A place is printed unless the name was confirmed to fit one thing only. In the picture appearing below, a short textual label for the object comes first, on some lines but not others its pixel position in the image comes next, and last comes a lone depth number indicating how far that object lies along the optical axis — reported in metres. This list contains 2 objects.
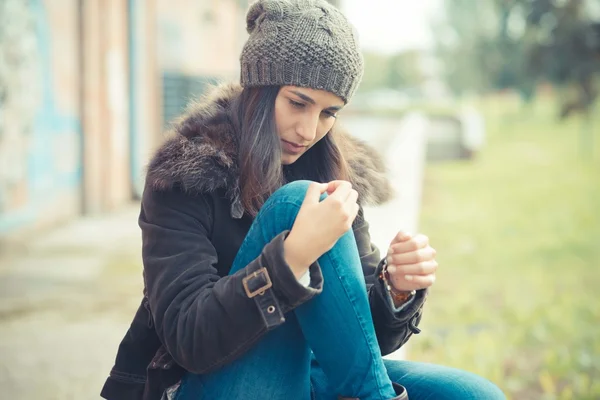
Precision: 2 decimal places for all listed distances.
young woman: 1.63
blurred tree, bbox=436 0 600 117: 5.35
